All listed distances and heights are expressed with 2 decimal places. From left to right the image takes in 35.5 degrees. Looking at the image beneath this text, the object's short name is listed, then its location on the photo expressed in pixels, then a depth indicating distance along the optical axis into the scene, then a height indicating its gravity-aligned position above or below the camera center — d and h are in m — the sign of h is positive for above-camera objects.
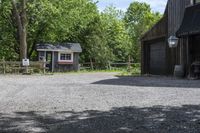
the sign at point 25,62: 23.38 +0.25
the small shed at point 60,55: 31.16 +1.04
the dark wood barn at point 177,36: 16.41 +1.47
